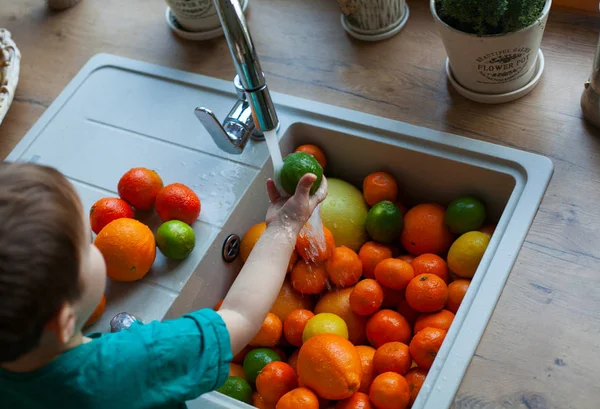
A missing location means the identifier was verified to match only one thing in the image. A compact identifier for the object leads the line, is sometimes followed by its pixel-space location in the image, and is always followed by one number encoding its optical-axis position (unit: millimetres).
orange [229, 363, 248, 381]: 1100
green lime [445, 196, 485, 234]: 1104
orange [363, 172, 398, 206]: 1195
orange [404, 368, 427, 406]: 953
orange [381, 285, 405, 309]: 1132
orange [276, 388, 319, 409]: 933
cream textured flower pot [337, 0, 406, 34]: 1277
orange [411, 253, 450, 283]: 1087
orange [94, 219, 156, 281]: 1017
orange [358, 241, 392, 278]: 1161
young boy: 599
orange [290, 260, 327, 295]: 1157
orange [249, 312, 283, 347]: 1101
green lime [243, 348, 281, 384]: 1076
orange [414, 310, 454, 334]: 1011
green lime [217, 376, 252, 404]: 1022
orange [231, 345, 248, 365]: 1153
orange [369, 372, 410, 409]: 926
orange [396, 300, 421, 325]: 1108
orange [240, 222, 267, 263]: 1158
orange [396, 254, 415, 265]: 1162
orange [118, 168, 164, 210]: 1122
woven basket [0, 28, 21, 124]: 1344
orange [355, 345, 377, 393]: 1014
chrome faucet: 907
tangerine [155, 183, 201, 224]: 1089
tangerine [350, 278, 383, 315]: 1075
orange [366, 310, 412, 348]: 1059
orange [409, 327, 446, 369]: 952
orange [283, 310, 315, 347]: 1104
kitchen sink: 981
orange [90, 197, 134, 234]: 1096
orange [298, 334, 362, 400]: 932
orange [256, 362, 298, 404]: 1005
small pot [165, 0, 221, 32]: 1367
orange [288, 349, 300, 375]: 1120
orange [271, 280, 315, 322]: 1165
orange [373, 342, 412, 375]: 987
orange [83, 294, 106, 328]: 1021
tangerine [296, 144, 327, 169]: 1229
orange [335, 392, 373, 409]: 952
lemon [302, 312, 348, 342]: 1055
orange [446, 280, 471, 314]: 1026
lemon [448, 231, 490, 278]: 1041
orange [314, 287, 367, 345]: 1121
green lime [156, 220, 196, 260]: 1051
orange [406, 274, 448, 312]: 1020
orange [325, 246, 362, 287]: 1133
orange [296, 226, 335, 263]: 1126
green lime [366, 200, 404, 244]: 1156
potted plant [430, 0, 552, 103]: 1023
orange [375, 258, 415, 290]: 1076
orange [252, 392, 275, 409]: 1027
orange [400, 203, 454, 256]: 1146
